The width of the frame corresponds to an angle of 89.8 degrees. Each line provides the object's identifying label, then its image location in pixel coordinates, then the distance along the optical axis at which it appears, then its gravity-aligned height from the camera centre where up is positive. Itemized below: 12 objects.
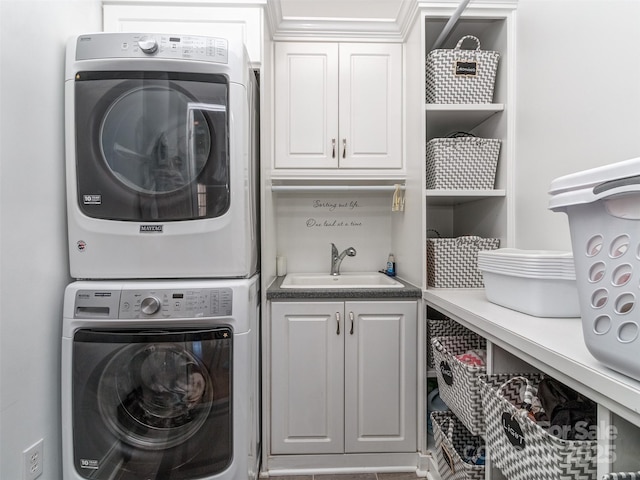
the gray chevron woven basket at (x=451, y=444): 1.33 -0.94
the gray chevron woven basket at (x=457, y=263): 1.73 -0.16
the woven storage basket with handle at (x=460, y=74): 1.73 +0.87
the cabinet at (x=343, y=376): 1.67 -0.75
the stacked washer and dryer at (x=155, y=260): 1.29 -0.12
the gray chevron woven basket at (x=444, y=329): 1.67 -0.50
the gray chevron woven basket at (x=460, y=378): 1.16 -0.58
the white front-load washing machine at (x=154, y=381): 1.28 -0.60
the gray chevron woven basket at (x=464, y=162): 1.74 +0.39
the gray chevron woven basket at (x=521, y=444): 0.71 -0.52
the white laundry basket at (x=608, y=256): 0.58 -0.04
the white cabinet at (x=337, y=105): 1.98 +0.79
